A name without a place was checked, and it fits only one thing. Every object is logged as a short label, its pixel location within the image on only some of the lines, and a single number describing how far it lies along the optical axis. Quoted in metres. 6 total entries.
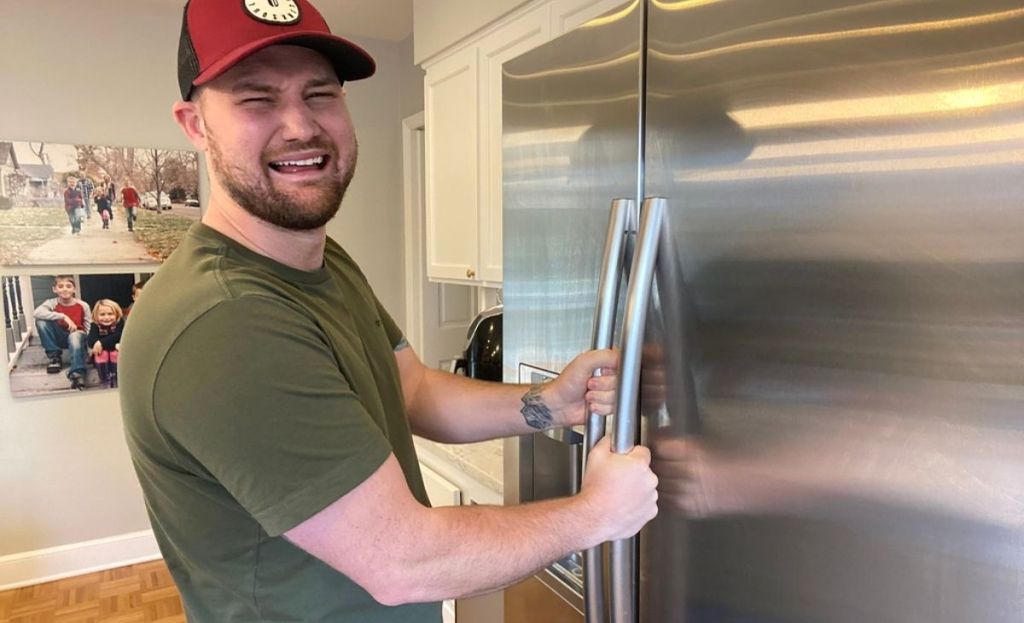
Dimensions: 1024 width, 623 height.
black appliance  2.18
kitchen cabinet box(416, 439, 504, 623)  1.75
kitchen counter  1.85
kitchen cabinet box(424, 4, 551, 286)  2.00
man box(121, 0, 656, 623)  0.72
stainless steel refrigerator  0.52
